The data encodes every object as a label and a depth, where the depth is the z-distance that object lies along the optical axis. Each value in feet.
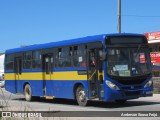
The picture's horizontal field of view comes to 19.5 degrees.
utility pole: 97.40
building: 135.25
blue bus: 59.93
